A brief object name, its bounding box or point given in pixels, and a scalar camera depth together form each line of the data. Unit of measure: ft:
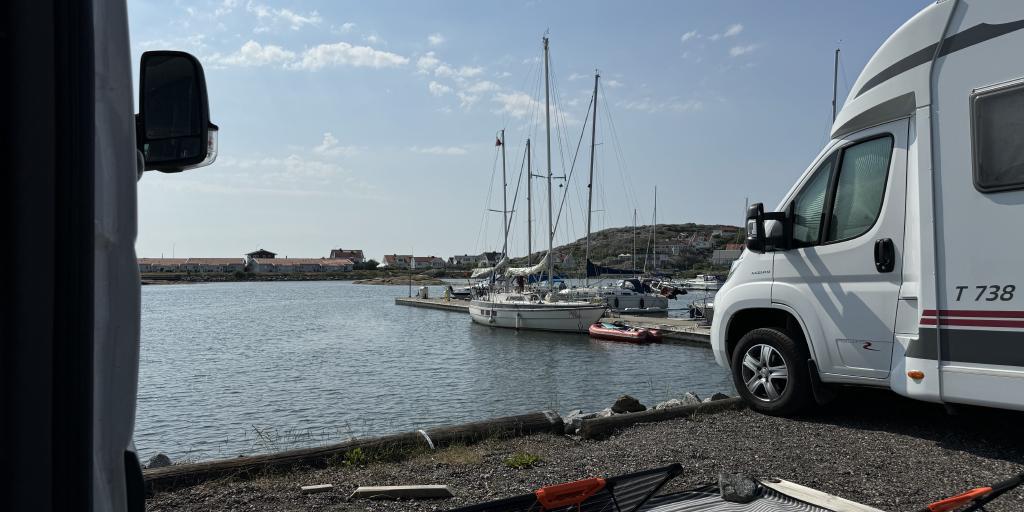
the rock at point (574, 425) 24.92
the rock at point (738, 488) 16.61
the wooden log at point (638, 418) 24.32
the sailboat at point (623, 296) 126.62
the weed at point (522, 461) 20.02
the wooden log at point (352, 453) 18.43
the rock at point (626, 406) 33.65
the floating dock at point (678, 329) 96.53
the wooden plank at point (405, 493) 17.51
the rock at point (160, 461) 25.61
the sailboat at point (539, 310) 115.14
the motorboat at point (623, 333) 98.89
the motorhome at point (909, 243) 16.94
